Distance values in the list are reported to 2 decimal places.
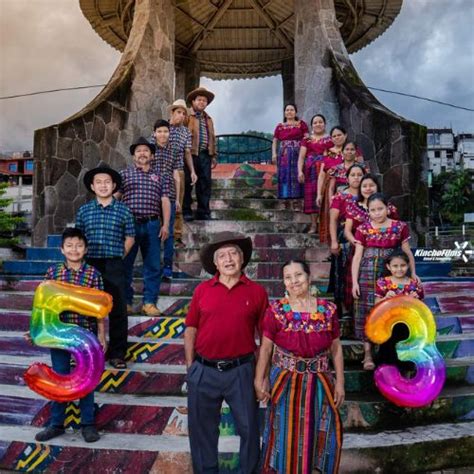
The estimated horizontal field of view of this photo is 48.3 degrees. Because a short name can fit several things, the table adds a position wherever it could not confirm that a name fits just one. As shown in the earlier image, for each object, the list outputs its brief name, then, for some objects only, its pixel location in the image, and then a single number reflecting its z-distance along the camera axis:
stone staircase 2.86
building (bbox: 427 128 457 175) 55.72
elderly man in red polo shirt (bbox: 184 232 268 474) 2.45
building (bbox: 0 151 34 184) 44.34
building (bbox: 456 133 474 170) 53.25
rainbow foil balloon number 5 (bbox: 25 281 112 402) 2.84
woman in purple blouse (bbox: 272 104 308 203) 6.48
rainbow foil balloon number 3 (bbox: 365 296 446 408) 2.83
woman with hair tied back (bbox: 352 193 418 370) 3.45
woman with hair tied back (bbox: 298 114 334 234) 5.83
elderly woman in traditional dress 2.36
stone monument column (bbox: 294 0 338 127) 7.86
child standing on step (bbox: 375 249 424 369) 3.23
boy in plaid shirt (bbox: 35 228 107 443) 2.99
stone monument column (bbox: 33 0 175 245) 6.94
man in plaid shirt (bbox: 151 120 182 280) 4.81
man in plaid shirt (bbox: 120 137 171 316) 4.06
